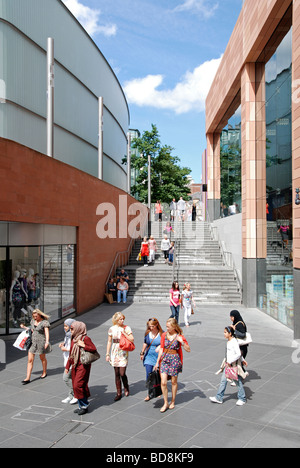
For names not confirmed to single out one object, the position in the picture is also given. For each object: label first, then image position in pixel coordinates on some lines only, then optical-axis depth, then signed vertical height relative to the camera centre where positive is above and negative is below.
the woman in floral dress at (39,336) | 9.53 -2.07
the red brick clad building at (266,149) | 14.91 +3.96
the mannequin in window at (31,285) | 14.07 -1.40
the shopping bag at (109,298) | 20.72 -2.64
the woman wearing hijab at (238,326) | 8.91 -1.71
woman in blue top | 8.23 -1.94
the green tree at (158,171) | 40.62 +6.91
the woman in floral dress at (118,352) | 8.24 -2.07
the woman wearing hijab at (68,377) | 8.04 -2.48
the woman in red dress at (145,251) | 25.52 -0.49
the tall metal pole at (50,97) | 15.64 +5.30
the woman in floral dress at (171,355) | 7.74 -2.03
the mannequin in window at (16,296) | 13.38 -1.65
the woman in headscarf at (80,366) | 7.35 -2.10
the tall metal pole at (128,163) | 29.48 +5.36
